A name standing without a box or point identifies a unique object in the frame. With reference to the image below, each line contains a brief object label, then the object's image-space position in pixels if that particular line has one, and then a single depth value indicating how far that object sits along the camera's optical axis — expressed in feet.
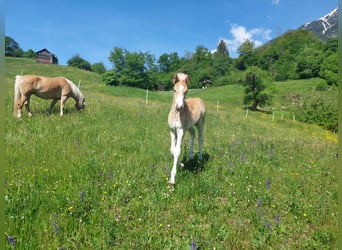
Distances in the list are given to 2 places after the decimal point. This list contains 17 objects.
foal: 18.37
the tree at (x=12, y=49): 455.63
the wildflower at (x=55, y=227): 11.97
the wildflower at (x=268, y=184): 19.28
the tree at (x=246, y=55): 448.24
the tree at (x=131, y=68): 304.30
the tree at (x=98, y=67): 512.22
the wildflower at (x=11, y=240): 10.30
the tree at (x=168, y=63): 461.94
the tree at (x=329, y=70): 252.01
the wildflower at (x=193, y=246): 11.21
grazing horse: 38.55
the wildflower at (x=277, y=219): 14.49
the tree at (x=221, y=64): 449.48
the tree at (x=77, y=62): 514.27
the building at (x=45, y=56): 390.09
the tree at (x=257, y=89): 189.47
